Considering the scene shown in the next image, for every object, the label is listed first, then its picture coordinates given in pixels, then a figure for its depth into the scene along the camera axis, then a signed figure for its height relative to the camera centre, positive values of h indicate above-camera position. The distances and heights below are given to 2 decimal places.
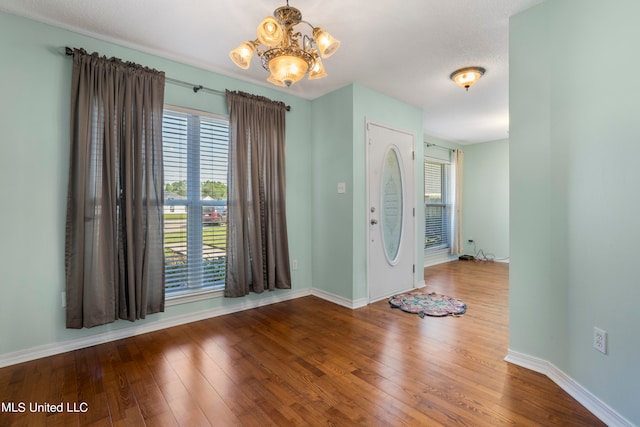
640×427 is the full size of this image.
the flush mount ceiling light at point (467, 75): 3.05 +1.50
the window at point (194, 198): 2.90 +0.18
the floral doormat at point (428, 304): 3.23 -1.08
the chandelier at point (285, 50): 1.62 +1.00
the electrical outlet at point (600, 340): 1.60 -0.70
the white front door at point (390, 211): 3.66 +0.06
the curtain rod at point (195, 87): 2.88 +1.34
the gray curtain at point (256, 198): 3.16 +0.20
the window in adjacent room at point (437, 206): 6.18 +0.20
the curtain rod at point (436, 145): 5.98 +1.47
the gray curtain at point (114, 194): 2.34 +0.19
